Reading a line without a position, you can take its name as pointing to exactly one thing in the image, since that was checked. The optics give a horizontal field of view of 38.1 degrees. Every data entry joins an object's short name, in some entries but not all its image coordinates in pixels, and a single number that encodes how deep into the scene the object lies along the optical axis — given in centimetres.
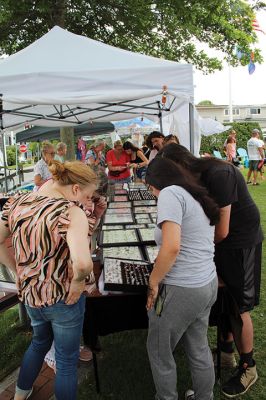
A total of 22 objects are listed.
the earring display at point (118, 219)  353
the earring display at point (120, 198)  494
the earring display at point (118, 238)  280
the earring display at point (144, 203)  441
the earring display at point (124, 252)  253
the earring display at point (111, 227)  330
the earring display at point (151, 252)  243
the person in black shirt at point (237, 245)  205
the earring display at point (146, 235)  279
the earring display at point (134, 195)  493
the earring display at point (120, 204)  445
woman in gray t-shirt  174
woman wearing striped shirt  172
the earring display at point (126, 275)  208
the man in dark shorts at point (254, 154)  1174
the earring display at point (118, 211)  404
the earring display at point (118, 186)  625
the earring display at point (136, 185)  611
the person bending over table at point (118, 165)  728
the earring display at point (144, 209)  400
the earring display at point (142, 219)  349
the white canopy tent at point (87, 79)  372
